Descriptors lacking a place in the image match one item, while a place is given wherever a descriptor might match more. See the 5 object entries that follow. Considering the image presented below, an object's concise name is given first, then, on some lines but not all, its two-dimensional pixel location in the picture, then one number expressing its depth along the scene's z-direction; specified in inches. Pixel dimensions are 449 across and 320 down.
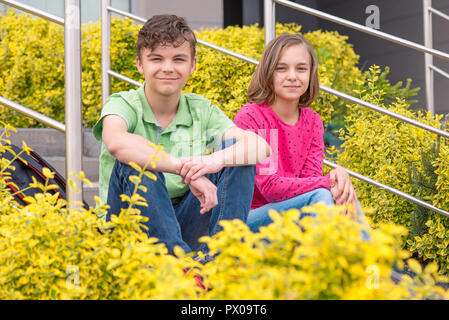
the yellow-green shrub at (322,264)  114.3
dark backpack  158.3
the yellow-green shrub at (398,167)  169.0
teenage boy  148.3
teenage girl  160.0
